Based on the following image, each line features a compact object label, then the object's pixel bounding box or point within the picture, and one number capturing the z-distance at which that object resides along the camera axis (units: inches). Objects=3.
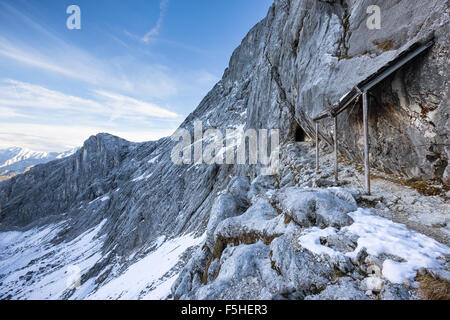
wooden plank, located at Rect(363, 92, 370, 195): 330.3
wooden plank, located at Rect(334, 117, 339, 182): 419.7
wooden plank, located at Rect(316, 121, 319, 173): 532.8
